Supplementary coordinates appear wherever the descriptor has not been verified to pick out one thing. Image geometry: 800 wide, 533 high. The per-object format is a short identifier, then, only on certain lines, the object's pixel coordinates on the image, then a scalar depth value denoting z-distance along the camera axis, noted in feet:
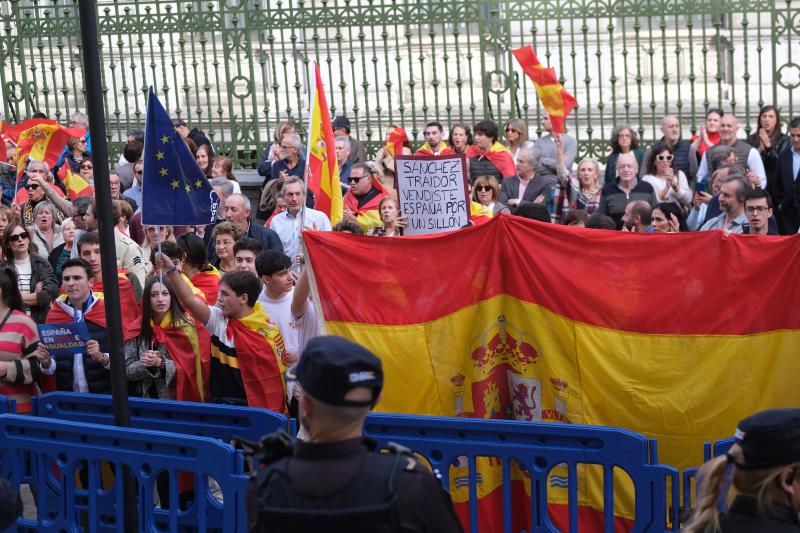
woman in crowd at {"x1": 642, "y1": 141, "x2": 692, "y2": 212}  39.60
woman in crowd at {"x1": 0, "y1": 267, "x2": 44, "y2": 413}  27.17
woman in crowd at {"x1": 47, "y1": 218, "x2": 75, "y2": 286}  37.24
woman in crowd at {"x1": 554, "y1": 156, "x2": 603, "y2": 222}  38.91
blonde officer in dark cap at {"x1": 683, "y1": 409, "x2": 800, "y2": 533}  12.51
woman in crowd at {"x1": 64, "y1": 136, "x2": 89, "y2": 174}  50.08
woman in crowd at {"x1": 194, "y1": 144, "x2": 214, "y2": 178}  45.50
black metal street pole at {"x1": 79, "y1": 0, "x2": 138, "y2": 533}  18.94
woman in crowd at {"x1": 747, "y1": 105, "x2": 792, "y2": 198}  41.96
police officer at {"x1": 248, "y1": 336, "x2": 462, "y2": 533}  12.37
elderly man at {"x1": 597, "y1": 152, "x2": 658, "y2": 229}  38.24
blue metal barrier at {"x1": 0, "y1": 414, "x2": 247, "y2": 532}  20.10
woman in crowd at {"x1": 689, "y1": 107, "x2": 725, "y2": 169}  43.24
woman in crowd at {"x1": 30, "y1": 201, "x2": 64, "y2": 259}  39.40
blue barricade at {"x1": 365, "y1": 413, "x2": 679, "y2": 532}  19.36
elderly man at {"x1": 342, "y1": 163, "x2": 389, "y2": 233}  39.47
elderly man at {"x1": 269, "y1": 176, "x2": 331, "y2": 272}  36.73
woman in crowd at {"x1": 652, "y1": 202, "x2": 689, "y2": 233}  31.58
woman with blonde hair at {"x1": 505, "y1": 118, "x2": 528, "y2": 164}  45.52
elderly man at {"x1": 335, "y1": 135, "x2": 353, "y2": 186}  44.91
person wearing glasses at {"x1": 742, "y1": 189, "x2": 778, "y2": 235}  28.35
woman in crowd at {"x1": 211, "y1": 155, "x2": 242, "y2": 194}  45.42
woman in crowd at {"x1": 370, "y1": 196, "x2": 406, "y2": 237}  34.35
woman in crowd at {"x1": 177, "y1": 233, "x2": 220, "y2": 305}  30.17
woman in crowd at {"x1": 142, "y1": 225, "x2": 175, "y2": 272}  34.58
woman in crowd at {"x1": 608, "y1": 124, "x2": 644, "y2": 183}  43.90
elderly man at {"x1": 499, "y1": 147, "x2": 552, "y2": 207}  41.22
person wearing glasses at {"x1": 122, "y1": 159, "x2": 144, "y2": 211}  44.41
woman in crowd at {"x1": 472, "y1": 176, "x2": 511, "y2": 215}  38.11
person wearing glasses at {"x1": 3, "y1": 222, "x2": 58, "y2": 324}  34.71
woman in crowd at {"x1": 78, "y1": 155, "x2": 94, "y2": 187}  46.68
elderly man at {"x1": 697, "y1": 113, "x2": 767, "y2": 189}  40.91
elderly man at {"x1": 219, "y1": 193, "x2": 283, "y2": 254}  36.14
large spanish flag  22.09
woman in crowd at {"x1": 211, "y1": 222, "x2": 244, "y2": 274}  32.53
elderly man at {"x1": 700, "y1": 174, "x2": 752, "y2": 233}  30.45
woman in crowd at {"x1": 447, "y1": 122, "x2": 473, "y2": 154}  45.80
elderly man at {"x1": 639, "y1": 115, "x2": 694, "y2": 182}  43.32
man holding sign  27.17
